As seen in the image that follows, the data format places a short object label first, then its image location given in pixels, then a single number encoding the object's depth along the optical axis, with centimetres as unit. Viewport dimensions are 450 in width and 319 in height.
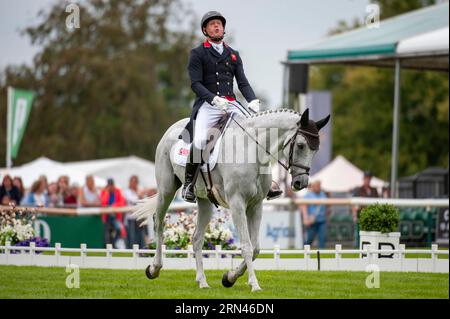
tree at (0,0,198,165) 5441
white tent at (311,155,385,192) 4006
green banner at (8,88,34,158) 3005
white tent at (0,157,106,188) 3316
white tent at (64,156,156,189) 3841
